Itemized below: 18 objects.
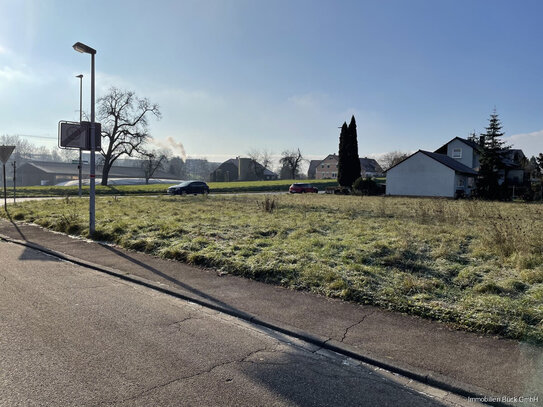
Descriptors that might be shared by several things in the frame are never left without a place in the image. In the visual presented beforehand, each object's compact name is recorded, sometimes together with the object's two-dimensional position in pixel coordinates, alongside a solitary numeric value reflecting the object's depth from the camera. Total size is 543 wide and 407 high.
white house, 38.62
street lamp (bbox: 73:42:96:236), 11.05
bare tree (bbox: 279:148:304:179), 104.81
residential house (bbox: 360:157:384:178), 111.62
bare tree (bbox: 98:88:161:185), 53.34
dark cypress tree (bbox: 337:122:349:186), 50.56
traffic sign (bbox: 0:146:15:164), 15.87
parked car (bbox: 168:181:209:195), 39.25
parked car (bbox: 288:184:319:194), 52.94
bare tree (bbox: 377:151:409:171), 116.18
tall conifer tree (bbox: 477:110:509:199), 37.19
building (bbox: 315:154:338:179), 116.50
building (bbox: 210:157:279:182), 103.56
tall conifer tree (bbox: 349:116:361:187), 50.38
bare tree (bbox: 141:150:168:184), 73.80
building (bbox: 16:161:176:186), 85.38
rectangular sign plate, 11.09
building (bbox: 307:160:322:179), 134.88
